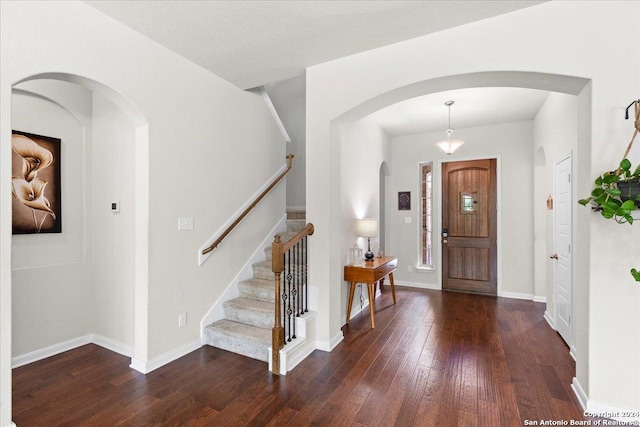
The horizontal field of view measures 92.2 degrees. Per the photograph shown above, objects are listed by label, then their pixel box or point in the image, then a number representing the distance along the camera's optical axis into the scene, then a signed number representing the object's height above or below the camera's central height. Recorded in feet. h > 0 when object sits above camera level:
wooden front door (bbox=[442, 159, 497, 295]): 17.34 -0.86
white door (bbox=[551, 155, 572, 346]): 10.54 -1.38
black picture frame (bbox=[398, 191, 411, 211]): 19.43 +0.68
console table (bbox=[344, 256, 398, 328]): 12.15 -2.58
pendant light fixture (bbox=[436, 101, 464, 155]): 14.90 +3.27
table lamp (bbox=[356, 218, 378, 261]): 13.89 -0.77
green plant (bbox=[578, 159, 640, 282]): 5.83 +0.33
